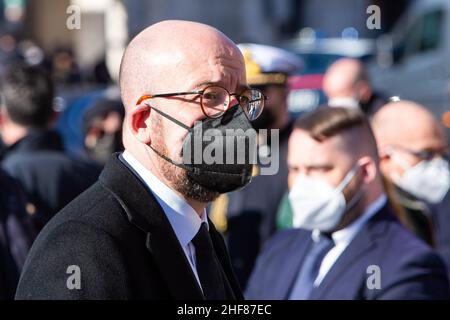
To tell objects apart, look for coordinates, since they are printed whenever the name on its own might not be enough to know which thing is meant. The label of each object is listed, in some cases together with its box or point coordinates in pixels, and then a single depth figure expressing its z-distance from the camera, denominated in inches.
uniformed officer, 365.7
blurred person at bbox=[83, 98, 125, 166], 505.0
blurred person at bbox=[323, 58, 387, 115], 598.5
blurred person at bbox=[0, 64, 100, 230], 341.7
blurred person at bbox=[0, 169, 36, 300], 269.3
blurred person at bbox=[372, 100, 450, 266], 362.6
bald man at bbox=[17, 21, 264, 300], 162.4
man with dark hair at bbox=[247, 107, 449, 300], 262.7
